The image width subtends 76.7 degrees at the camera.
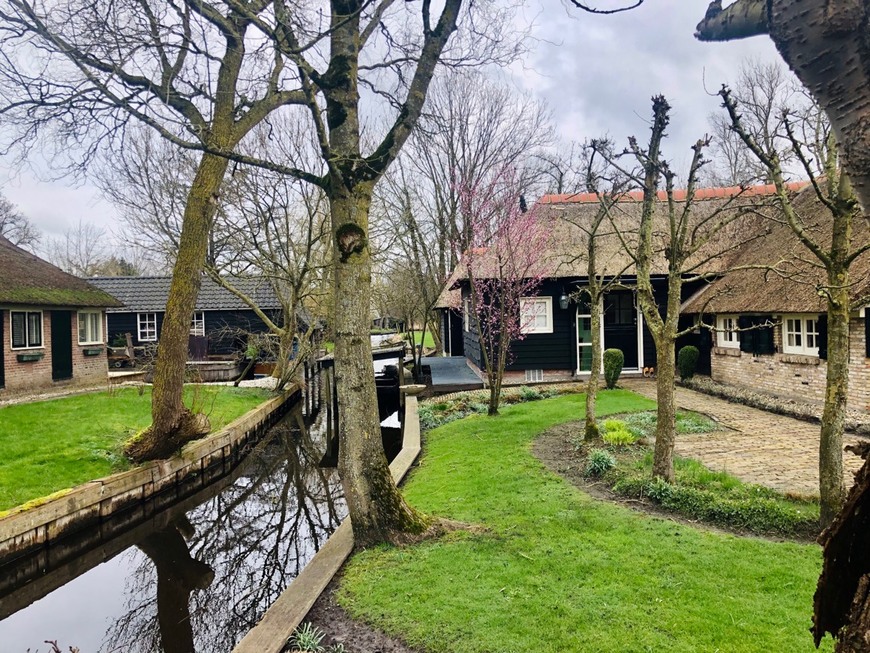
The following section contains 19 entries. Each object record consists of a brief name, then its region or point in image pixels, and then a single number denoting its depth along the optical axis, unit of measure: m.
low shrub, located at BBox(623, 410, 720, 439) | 9.41
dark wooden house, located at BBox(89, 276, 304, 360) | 25.55
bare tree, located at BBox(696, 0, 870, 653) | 1.24
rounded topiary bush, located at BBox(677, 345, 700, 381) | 14.71
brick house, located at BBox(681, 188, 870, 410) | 9.83
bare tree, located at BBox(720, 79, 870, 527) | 4.91
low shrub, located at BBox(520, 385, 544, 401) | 13.95
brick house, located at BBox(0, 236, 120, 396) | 15.66
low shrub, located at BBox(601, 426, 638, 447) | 8.45
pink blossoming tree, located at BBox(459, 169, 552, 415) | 11.59
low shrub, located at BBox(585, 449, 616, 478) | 7.15
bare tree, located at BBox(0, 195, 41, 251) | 38.06
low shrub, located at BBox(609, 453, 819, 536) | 5.29
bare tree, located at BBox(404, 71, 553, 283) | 21.25
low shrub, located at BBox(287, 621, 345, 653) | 3.70
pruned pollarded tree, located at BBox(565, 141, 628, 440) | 8.15
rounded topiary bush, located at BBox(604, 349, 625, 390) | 14.50
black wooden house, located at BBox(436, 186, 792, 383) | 16.19
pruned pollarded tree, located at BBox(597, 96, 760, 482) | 6.20
